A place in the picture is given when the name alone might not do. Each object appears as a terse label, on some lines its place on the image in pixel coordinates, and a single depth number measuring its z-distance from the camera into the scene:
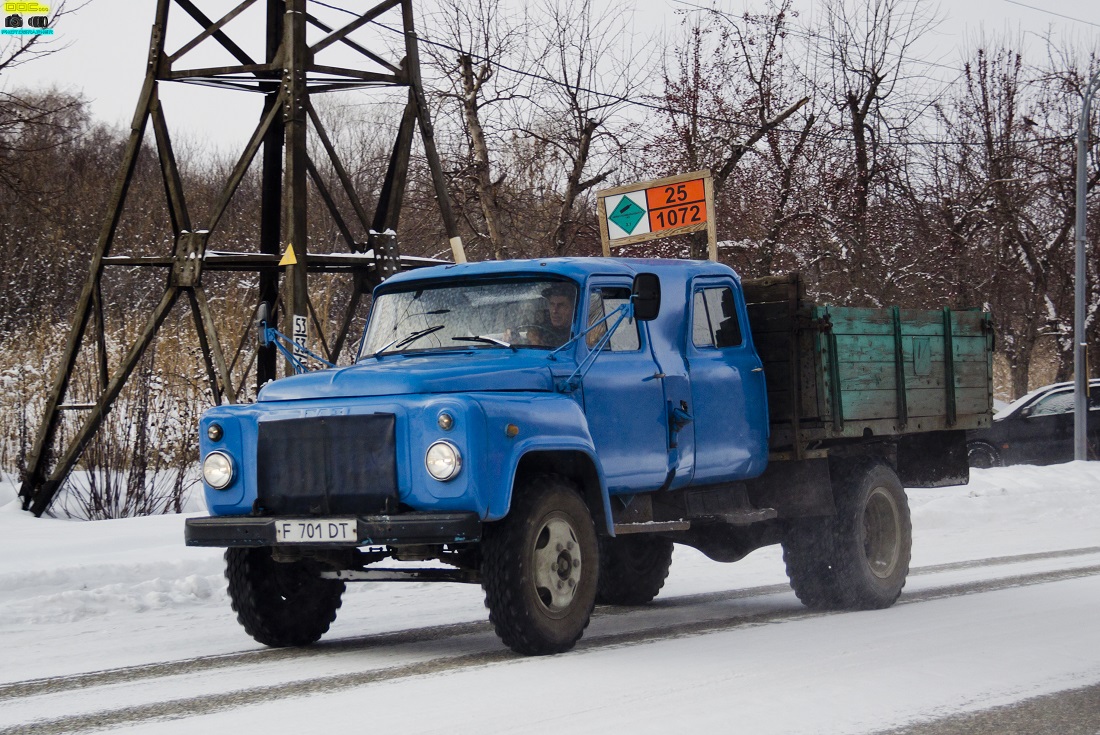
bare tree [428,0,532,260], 23.95
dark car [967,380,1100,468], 26.88
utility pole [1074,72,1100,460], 25.92
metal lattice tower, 14.70
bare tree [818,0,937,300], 28.80
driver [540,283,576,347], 8.28
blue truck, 7.36
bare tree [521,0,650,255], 24.53
